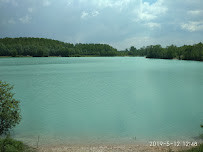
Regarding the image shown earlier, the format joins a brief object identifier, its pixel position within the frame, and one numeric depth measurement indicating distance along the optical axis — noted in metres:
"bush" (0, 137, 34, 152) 7.25
